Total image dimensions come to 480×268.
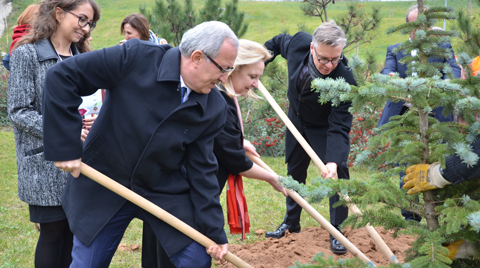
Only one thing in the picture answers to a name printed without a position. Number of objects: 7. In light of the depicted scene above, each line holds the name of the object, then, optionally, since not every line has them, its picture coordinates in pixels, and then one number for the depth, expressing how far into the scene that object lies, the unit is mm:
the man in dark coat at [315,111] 3500
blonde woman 2785
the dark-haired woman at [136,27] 4443
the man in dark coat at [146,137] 2129
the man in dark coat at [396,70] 4398
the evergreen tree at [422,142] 1986
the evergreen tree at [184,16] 8602
